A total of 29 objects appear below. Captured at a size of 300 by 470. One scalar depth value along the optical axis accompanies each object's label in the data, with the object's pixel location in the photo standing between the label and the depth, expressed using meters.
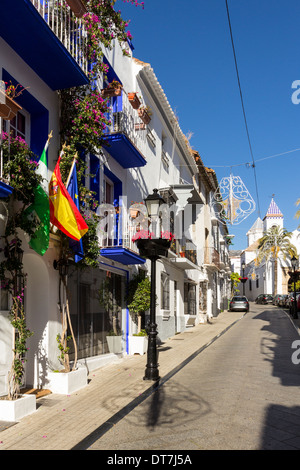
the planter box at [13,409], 5.95
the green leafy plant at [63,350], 7.93
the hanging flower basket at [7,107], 6.03
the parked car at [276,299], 44.83
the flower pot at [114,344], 11.40
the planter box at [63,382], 7.65
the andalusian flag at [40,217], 7.02
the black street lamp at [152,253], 8.93
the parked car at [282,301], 39.87
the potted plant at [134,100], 12.79
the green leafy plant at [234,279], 58.95
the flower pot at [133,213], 12.82
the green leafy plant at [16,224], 6.38
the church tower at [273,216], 70.00
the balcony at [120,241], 10.46
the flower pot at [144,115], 13.34
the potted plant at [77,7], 8.09
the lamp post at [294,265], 24.45
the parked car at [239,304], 36.41
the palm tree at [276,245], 53.50
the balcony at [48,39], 6.74
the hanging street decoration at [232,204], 13.55
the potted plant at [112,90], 10.91
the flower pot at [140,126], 13.30
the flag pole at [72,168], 8.00
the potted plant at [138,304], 12.33
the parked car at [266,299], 52.56
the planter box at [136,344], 12.57
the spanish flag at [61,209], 7.38
